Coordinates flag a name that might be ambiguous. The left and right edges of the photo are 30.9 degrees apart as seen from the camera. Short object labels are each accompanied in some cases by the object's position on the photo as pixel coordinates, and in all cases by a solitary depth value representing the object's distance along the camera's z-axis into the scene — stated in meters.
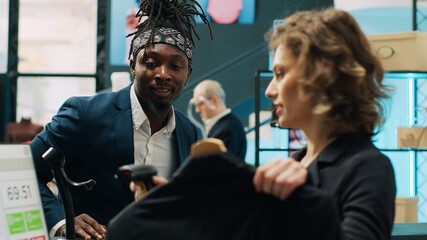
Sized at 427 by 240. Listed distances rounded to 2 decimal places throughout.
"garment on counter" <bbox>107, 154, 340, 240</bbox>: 1.18
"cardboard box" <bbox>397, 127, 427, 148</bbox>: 5.02
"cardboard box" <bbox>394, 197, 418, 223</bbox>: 4.72
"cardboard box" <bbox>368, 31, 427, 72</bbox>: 4.72
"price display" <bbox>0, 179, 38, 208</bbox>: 1.69
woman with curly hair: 1.37
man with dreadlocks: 2.36
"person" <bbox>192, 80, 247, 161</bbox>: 5.82
